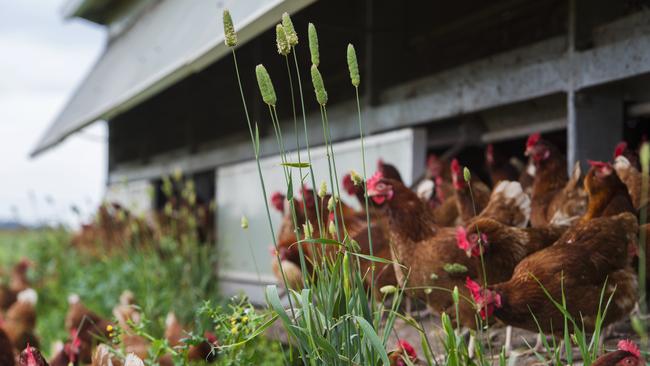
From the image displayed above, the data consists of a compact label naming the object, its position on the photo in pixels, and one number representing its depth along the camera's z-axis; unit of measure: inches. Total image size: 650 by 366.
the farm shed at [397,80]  146.6
